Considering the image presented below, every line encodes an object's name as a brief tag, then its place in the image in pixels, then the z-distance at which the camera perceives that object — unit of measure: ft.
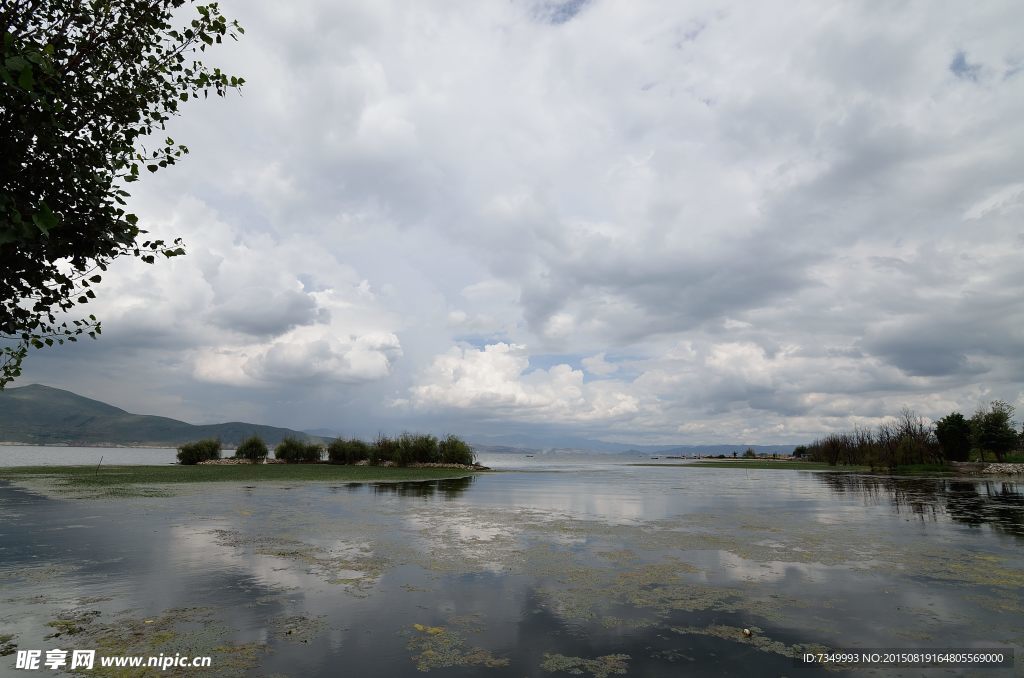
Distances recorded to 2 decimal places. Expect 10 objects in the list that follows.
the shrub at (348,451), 226.17
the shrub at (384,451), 223.14
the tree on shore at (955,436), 215.31
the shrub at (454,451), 225.91
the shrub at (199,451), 210.18
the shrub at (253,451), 217.36
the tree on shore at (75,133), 20.81
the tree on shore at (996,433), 208.03
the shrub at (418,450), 217.97
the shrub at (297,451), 225.76
